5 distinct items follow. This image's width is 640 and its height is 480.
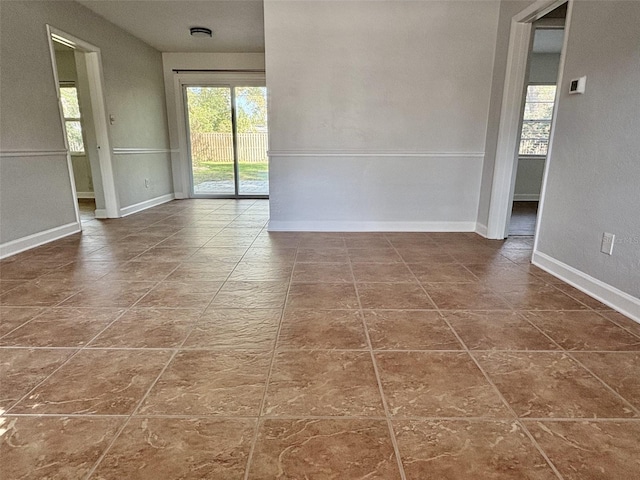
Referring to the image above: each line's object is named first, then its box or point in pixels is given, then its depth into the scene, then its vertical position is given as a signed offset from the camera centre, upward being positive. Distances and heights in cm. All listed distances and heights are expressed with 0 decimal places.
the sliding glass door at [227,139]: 609 +15
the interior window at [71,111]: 576 +57
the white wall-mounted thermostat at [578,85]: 222 +41
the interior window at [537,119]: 557 +48
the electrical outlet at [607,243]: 199 -51
